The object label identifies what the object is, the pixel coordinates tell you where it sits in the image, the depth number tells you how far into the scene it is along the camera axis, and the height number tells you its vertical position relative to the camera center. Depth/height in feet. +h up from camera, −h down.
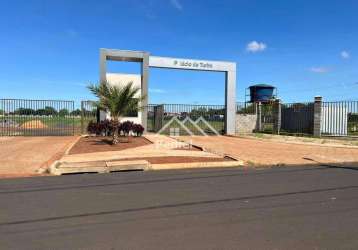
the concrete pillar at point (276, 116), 102.22 +0.13
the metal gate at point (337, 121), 89.86 -0.95
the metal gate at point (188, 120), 96.94 -1.06
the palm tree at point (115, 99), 62.64 +2.53
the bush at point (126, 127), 72.84 -2.16
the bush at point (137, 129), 74.61 -2.58
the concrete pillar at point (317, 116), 88.94 +0.19
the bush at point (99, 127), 71.87 -2.20
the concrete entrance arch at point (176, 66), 85.26 +11.53
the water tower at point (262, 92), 133.58 +8.20
